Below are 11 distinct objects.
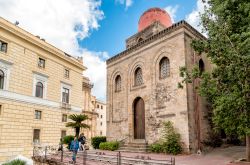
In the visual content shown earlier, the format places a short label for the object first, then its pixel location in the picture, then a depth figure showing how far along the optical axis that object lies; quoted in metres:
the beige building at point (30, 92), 19.23
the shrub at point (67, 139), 22.19
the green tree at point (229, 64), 10.41
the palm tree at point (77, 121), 18.32
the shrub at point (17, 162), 11.49
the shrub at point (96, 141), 21.99
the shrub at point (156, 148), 15.75
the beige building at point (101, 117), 57.95
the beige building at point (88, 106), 41.19
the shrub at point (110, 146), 18.88
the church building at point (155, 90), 15.78
